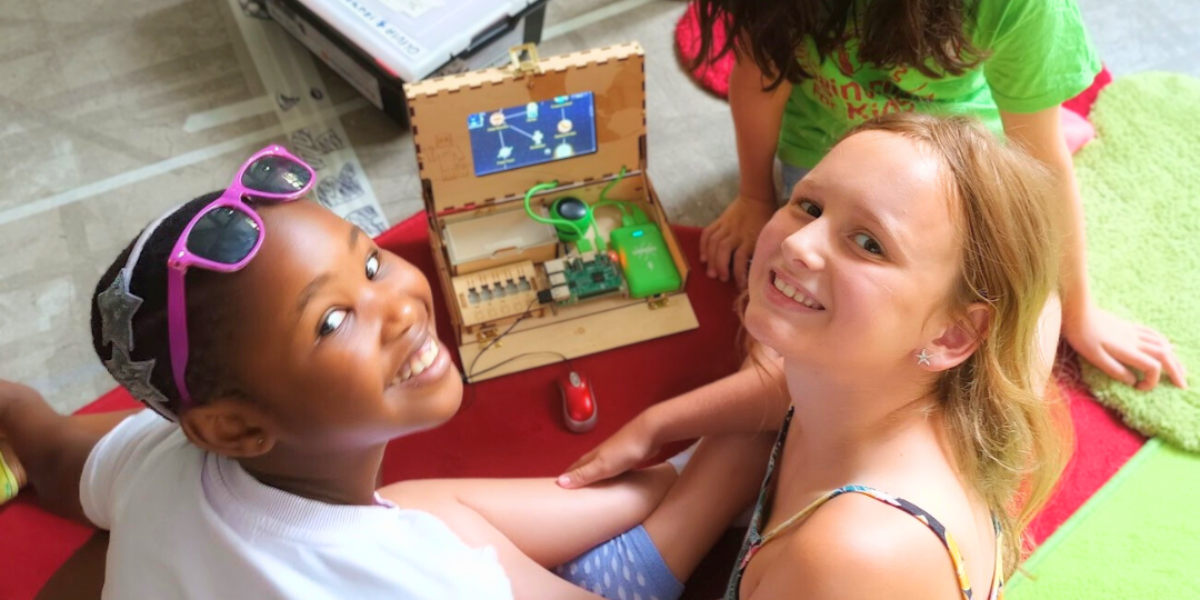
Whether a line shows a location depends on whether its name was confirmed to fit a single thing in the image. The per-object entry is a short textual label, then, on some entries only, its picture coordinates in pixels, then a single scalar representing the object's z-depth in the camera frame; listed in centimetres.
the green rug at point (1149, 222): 121
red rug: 109
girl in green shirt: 96
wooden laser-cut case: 118
